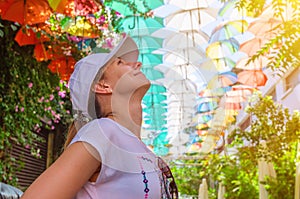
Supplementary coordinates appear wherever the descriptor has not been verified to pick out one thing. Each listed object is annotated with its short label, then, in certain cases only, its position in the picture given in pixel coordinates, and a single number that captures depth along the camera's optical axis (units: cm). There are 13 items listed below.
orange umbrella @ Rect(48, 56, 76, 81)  325
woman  62
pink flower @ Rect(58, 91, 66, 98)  436
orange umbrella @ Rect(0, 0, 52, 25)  228
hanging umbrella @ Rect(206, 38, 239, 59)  419
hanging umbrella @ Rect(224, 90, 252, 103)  492
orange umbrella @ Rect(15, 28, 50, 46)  290
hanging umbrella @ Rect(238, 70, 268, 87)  586
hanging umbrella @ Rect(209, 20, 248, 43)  454
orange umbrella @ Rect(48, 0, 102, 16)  236
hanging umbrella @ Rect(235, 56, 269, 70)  536
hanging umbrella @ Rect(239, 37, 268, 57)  516
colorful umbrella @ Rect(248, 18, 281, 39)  496
